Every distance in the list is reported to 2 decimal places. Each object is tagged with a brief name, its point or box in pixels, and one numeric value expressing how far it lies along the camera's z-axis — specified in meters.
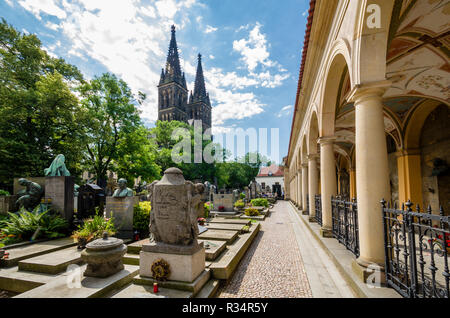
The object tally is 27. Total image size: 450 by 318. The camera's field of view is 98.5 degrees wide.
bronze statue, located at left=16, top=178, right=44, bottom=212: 7.93
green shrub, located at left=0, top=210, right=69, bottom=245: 6.41
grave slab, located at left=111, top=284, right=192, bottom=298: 3.28
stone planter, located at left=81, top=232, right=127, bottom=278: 3.81
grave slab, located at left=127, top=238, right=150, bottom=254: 5.34
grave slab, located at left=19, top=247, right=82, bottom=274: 4.42
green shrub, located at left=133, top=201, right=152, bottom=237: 7.48
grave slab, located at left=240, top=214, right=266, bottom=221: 12.26
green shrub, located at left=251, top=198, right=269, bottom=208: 18.33
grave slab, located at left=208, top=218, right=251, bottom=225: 9.33
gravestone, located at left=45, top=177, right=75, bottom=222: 7.78
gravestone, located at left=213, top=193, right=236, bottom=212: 14.98
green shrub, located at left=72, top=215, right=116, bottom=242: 5.91
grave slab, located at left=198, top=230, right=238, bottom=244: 6.36
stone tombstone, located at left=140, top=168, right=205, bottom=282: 3.69
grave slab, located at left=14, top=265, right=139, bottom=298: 3.18
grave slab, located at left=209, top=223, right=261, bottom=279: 4.20
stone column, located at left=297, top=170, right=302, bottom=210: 15.36
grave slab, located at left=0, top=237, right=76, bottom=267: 4.80
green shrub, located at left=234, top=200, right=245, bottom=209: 15.95
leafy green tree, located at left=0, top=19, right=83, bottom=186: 13.15
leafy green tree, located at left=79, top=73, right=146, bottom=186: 17.66
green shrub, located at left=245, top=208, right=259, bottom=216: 13.02
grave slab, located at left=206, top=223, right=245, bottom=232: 7.95
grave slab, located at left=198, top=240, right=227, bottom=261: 4.80
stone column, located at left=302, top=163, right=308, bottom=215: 12.62
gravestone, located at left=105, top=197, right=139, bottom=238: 7.26
